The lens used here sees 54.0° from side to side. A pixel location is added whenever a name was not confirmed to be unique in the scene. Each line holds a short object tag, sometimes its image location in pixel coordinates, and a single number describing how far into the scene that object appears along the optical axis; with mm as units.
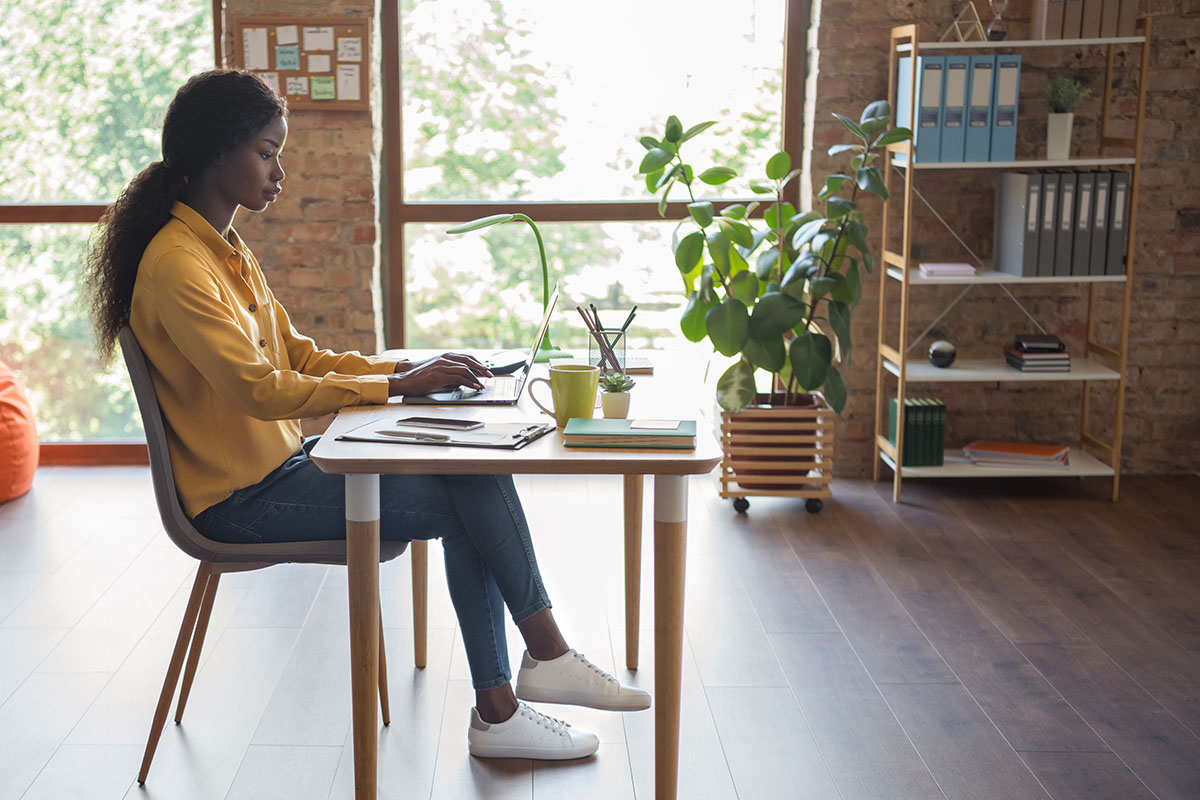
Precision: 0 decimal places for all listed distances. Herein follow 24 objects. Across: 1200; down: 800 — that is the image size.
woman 2012
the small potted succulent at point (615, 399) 2072
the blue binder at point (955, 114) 3760
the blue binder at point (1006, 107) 3771
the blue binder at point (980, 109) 3770
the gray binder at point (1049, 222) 3828
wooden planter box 3834
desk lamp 2656
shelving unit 3785
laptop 2182
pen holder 2260
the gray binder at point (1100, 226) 3840
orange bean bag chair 3836
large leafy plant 3594
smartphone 1992
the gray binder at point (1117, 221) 3838
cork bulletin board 4008
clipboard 1890
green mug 2004
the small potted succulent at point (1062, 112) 3861
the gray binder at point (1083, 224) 3836
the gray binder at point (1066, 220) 3834
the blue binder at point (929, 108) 3746
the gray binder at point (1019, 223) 3820
